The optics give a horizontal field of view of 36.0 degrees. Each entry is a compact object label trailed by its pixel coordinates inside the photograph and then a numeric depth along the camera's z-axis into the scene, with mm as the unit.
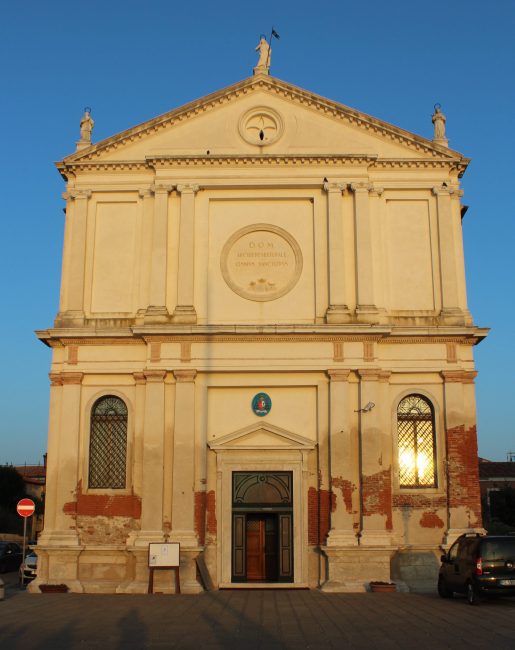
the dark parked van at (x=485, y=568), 17984
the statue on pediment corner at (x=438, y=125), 27562
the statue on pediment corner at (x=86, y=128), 28048
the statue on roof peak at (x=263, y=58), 27750
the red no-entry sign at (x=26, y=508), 24828
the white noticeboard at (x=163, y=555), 22422
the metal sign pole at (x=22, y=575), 27127
